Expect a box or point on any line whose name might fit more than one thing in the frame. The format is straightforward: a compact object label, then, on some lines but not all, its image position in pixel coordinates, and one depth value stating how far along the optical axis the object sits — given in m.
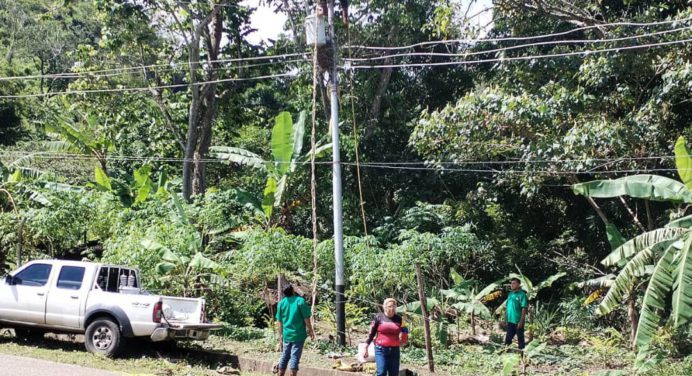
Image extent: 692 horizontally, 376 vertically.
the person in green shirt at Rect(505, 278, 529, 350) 13.56
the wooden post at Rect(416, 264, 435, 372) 11.53
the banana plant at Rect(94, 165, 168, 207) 19.23
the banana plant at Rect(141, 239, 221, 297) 14.64
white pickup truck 11.35
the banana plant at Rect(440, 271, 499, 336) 14.54
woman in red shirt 8.92
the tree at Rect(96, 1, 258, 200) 20.00
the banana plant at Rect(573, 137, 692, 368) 9.67
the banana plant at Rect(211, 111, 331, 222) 17.62
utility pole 12.91
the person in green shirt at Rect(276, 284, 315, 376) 9.63
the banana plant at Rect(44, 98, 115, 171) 22.08
